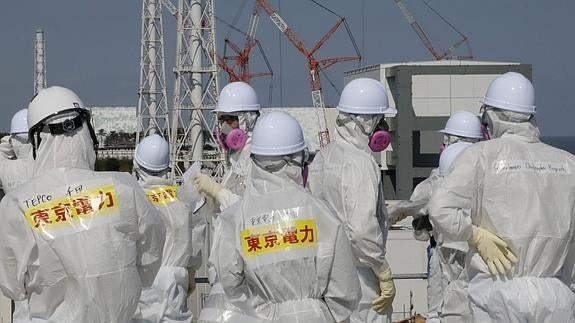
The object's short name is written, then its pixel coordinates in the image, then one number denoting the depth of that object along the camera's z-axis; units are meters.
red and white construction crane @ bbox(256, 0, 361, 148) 80.69
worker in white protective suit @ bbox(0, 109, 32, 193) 8.94
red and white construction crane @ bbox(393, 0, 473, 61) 97.67
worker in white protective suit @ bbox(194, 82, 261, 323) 6.91
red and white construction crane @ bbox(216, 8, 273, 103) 84.75
